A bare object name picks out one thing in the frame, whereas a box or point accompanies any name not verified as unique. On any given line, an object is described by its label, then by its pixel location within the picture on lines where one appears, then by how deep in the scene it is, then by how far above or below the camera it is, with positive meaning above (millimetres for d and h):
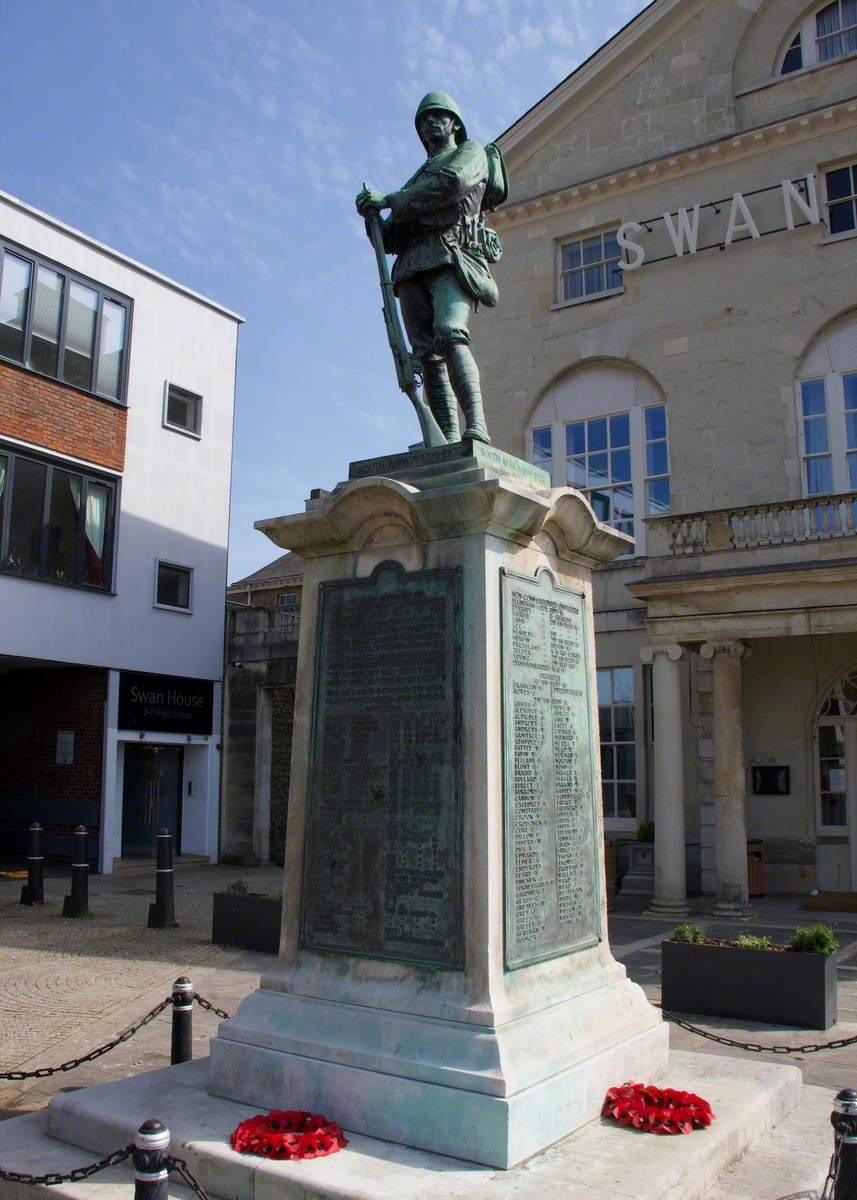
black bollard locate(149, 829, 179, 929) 14156 -1321
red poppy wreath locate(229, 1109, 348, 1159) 4684 -1524
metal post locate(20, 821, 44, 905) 16188 -1263
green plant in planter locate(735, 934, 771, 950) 9336 -1281
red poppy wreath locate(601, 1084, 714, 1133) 5066 -1507
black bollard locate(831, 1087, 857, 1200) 4176 -1385
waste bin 17844 -1253
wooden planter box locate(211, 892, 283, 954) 12414 -1492
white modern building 21016 +5372
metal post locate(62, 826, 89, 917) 15078 -1429
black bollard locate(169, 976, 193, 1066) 6672 -1451
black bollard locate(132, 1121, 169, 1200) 3562 -1227
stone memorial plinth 5008 -232
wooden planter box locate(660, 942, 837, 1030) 8922 -1607
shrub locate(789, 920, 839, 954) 9031 -1209
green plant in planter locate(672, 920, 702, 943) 9625 -1240
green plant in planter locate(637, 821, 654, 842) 19188 -657
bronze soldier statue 6402 +3334
